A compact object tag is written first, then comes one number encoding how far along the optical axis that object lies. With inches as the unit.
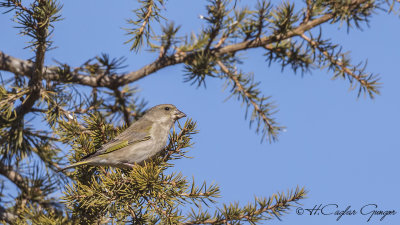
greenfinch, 332.8
